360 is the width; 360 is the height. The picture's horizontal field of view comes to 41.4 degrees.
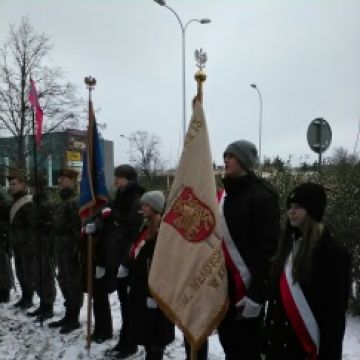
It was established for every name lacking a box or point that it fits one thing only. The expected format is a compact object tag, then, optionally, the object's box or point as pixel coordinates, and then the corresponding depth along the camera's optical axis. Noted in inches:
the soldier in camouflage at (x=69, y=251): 249.9
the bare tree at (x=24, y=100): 831.7
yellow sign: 866.4
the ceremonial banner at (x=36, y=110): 268.8
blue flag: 226.2
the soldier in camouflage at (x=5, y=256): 315.9
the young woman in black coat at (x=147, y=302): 177.9
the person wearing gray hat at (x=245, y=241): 135.5
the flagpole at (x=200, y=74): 142.6
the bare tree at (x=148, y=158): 2296.0
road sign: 289.3
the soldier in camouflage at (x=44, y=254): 275.3
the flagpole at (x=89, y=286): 216.8
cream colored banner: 138.6
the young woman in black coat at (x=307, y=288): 108.4
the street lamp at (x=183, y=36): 777.6
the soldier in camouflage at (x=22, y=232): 291.4
